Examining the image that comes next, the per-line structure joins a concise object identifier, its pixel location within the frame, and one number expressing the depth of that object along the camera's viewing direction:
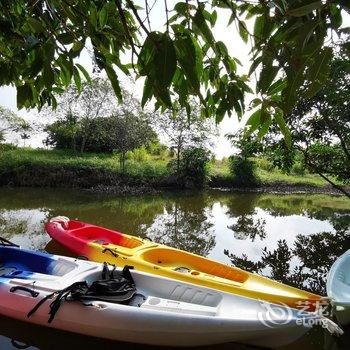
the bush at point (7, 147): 17.24
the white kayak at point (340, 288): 3.82
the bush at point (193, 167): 17.56
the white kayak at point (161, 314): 3.38
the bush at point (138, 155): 19.44
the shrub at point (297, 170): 24.78
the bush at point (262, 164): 22.08
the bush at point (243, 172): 19.92
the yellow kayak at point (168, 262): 4.10
